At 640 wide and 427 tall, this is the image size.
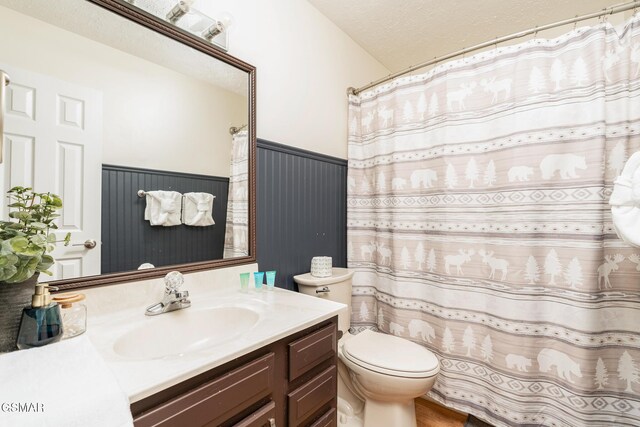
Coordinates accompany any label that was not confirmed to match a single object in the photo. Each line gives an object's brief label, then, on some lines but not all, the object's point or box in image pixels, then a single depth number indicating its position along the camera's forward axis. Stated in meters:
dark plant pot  0.65
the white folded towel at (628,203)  0.94
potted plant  0.62
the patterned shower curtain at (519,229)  1.20
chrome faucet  0.98
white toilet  1.26
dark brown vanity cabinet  0.64
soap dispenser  0.66
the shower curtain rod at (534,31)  1.15
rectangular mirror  0.84
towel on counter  0.46
